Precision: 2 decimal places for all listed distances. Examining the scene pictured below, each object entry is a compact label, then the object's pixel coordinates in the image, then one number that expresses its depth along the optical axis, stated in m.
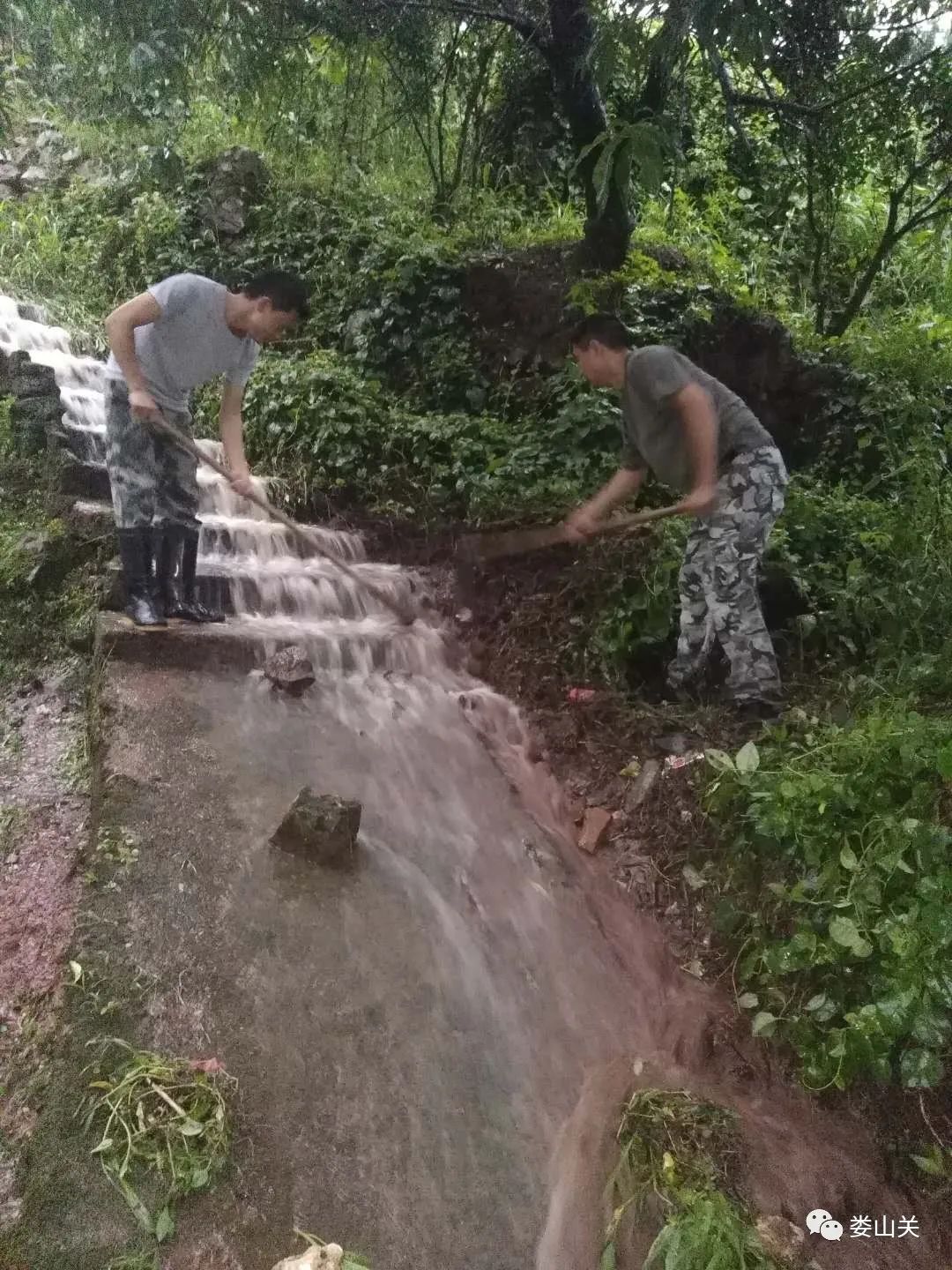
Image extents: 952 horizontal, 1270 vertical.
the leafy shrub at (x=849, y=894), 2.57
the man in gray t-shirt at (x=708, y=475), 3.76
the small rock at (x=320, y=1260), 2.06
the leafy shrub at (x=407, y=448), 5.93
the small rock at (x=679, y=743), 4.21
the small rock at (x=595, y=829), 4.11
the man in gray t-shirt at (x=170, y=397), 4.00
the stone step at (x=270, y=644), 4.36
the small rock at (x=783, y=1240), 2.38
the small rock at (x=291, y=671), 4.53
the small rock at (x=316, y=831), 3.40
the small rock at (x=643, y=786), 4.12
